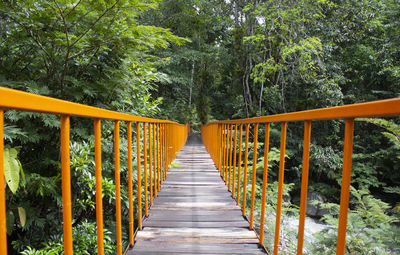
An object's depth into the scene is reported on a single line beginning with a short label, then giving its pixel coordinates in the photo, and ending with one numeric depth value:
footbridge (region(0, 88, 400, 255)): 0.63
